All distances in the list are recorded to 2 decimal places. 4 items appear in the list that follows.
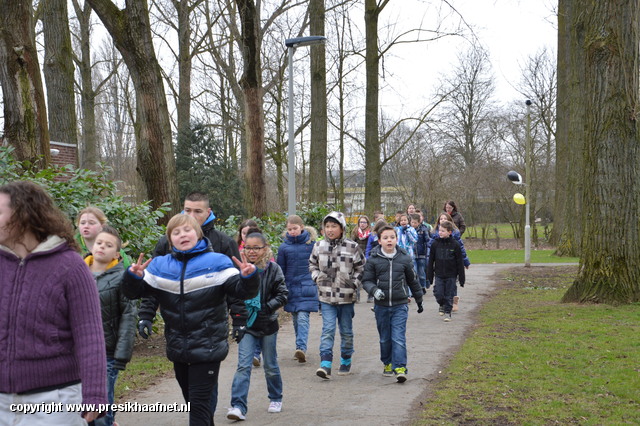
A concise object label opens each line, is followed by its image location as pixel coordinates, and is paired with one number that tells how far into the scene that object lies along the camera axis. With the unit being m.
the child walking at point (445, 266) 11.84
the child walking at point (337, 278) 7.98
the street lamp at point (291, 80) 15.11
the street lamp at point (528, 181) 23.23
